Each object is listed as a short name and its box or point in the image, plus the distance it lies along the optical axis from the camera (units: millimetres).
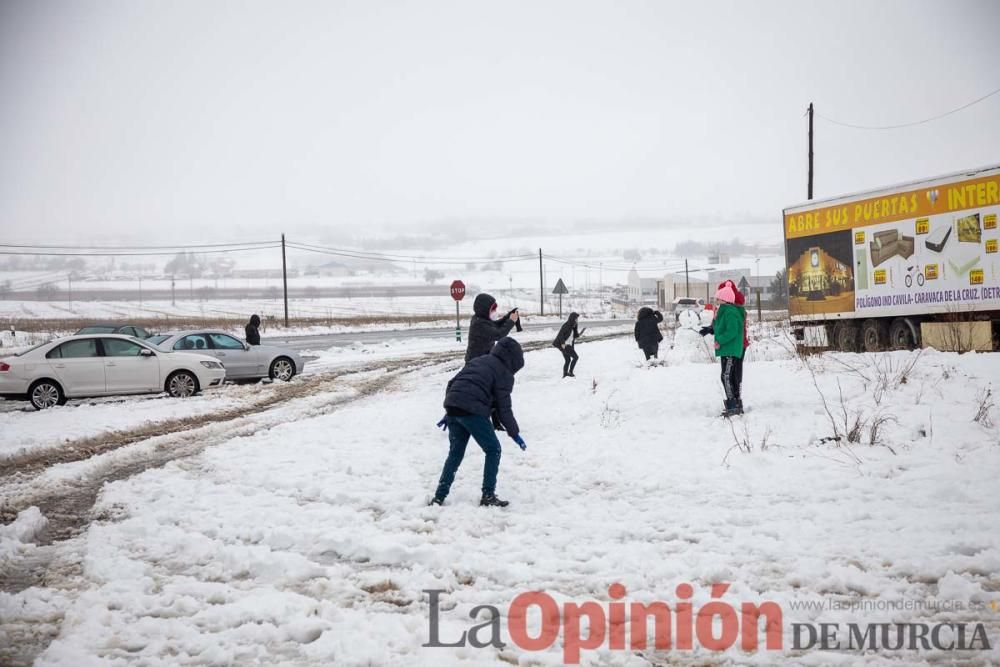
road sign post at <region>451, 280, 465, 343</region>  31688
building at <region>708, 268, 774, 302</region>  118938
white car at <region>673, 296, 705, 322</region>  69731
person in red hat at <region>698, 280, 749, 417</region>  10047
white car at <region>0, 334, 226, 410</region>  14086
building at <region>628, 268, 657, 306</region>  141875
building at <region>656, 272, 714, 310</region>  119981
